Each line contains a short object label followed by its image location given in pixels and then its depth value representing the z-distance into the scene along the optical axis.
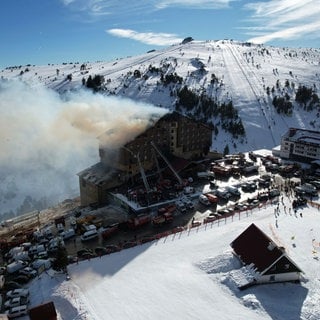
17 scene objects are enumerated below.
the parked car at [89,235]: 44.34
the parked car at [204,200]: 53.56
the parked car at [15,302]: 31.66
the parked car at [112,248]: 40.58
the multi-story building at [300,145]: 72.94
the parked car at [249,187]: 59.59
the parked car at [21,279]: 35.91
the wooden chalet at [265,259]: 32.31
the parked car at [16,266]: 37.62
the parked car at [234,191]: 57.06
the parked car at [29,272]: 36.72
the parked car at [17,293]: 32.98
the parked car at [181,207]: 51.31
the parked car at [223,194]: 55.90
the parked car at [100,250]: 40.50
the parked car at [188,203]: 52.24
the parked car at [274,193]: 55.41
